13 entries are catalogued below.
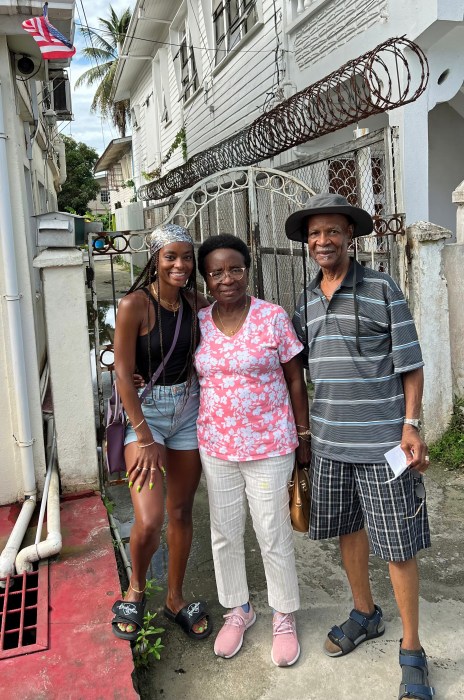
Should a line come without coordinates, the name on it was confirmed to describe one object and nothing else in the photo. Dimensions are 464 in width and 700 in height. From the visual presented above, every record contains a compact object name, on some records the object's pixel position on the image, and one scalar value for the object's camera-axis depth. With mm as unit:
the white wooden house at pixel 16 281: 3316
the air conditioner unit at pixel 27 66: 3668
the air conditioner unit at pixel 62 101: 11719
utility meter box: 3572
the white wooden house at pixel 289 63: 5410
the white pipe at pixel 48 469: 3201
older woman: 2389
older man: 2246
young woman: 2439
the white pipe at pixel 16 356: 3307
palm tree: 31281
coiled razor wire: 4971
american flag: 2994
